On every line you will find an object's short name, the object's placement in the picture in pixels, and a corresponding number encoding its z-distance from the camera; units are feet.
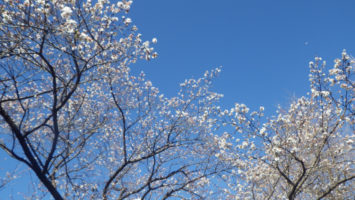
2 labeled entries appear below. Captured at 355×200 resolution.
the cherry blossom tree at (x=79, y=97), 15.17
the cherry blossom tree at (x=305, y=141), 19.98
